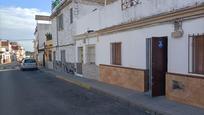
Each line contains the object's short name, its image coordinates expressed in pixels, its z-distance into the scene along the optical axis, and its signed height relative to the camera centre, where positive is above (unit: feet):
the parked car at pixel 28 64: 62.33 -3.39
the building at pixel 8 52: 143.64 +3.77
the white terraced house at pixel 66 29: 40.16 +7.88
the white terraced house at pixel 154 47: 15.35 +0.98
